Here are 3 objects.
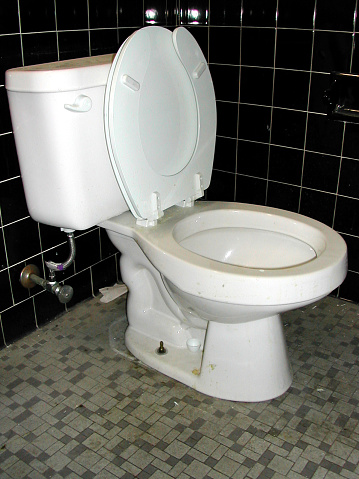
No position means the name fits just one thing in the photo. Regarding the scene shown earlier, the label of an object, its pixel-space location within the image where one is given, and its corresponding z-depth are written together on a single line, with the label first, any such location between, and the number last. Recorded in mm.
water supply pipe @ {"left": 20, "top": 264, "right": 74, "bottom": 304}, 1648
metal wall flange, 1698
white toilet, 1274
